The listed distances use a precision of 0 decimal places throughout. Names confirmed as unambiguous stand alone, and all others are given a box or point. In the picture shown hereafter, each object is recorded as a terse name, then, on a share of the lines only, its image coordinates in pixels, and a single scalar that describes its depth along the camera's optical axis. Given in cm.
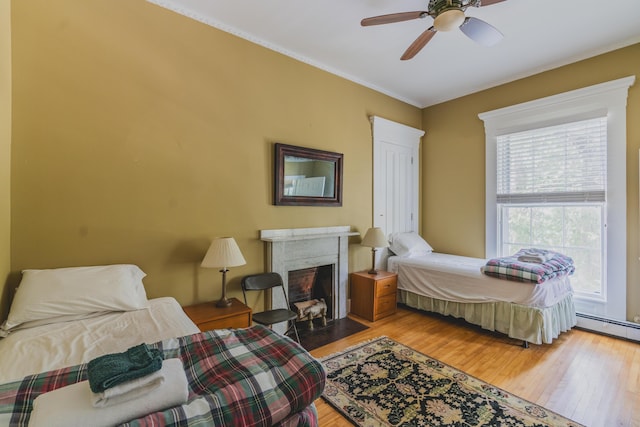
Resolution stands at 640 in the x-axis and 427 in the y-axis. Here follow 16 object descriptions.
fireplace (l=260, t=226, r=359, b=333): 301
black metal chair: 259
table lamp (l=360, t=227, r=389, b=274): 363
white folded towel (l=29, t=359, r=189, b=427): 84
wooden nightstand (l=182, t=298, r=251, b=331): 224
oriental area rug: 186
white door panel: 412
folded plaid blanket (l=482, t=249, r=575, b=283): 279
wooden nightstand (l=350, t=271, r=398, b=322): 354
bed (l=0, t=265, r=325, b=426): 99
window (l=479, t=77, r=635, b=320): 305
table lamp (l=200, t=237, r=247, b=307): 237
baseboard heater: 290
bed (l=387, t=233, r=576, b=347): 281
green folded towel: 91
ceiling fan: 199
